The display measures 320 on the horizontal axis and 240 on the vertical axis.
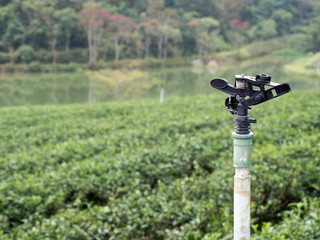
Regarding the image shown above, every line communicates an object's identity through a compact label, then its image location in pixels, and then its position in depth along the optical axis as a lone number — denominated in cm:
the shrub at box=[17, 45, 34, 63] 3108
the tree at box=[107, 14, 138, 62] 3004
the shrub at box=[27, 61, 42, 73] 3078
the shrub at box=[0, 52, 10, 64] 3078
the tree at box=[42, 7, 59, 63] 3250
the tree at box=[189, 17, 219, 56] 3316
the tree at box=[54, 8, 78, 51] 3222
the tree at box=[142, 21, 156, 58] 3238
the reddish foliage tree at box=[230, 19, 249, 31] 3779
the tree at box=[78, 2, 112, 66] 2958
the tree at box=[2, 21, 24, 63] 3164
